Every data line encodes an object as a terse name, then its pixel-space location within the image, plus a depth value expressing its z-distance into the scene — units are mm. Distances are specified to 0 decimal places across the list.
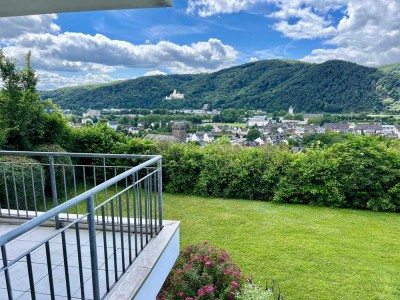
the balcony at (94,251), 1694
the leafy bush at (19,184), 5199
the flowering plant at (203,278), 3162
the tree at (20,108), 6359
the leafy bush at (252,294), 2877
